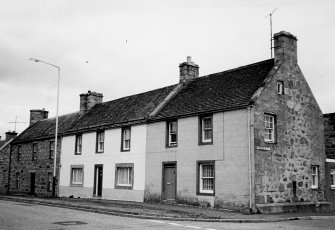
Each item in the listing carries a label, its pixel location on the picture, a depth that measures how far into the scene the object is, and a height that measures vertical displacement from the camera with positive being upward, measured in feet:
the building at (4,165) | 146.30 +2.14
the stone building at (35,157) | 124.67 +4.55
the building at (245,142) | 69.15 +6.03
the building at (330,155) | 83.61 +4.86
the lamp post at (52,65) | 101.19 +27.10
